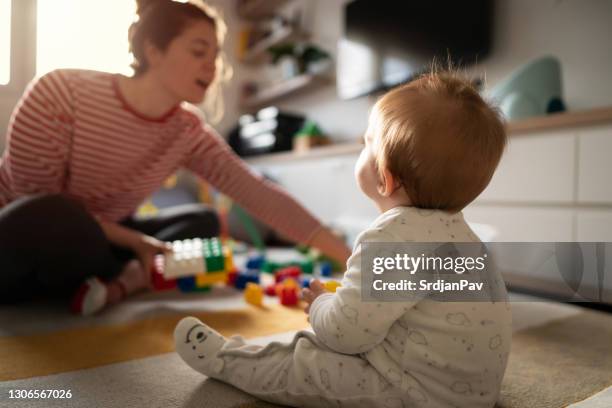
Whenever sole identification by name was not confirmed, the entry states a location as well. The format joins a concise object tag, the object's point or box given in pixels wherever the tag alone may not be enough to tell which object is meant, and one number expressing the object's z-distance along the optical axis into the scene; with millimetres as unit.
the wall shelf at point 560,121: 995
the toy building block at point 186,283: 1062
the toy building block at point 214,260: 1021
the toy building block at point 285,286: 972
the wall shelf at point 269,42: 2379
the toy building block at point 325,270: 1271
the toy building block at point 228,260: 1046
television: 1457
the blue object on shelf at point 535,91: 1192
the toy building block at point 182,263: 987
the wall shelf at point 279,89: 2262
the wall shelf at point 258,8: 2625
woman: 822
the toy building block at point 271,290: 1042
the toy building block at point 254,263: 1341
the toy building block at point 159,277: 1022
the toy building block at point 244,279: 1128
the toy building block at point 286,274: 1150
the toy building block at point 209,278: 1037
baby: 439
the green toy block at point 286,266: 1341
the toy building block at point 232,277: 1154
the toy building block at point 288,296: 951
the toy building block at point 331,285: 531
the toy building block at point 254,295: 950
